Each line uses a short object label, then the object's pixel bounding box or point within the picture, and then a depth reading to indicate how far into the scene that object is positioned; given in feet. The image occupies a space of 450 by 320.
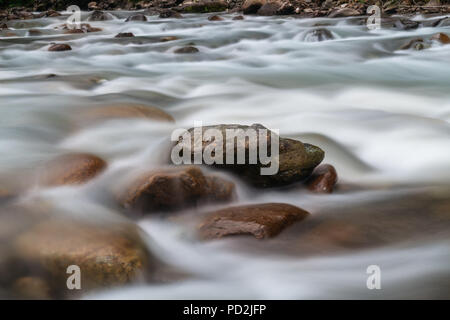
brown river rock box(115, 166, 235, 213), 8.20
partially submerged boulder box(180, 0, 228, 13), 60.08
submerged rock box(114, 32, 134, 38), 35.76
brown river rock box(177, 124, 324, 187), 9.01
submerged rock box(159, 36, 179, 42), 33.40
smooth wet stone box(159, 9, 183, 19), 52.49
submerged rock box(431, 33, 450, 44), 27.84
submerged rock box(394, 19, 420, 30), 34.28
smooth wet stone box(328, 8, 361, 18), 43.03
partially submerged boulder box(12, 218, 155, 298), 6.24
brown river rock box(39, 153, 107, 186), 9.02
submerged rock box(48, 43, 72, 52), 29.45
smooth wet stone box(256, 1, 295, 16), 49.52
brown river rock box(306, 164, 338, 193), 9.32
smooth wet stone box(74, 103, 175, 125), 13.71
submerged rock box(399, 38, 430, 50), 27.20
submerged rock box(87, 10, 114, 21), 53.83
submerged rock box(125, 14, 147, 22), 49.15
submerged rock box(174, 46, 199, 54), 28.22
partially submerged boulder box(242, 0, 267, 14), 51.06
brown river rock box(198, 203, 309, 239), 7.54
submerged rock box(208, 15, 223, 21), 46.44
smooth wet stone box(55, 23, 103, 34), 40.01
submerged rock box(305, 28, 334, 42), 32.44
